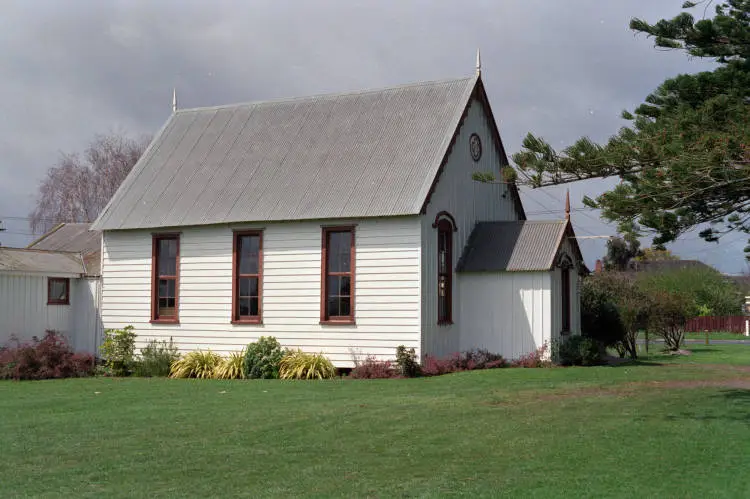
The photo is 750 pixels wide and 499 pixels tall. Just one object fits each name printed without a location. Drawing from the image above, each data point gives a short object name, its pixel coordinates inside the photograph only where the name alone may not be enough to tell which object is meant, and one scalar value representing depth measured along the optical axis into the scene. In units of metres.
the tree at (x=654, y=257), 73.79
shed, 24.81
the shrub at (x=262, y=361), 21.86
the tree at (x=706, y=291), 60.03
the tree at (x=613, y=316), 27.27
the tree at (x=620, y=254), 66.31
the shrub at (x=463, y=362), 20.98
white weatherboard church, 21.77
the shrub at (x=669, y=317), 30.29
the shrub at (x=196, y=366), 22.69
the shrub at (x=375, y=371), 20.91
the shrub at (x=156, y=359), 23.64
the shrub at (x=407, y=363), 20.69
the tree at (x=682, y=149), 12.30
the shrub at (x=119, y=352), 24.42
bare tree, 50.09
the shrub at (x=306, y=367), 21.17
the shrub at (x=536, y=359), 22.00
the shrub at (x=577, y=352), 22.52
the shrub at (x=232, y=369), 22.09
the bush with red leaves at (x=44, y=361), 22.56
